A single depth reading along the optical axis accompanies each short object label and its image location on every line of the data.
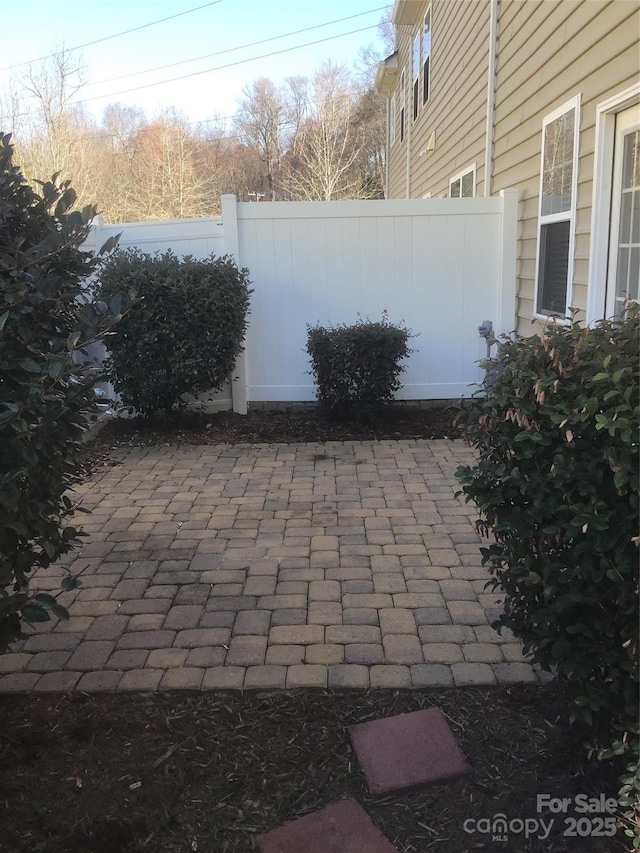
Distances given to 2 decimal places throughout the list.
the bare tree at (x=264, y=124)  30.53
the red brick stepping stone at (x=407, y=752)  2.25
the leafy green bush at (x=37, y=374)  2.01
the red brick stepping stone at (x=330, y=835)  2.00
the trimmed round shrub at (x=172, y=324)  6.12
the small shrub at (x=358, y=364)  6.33
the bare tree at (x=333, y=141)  26.36
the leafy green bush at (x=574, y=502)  1.78
